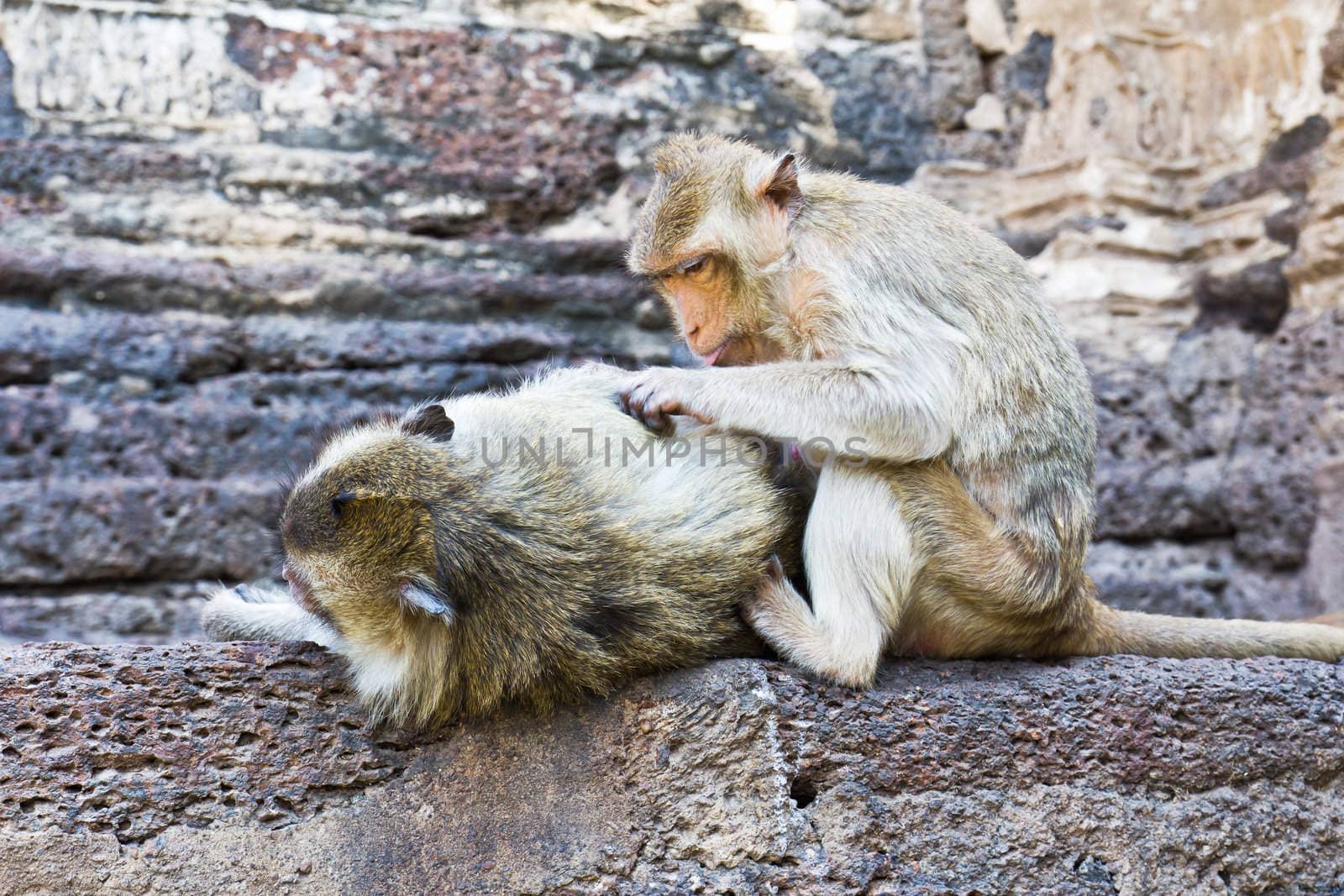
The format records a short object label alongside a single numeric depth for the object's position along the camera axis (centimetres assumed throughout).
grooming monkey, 287
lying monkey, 265
